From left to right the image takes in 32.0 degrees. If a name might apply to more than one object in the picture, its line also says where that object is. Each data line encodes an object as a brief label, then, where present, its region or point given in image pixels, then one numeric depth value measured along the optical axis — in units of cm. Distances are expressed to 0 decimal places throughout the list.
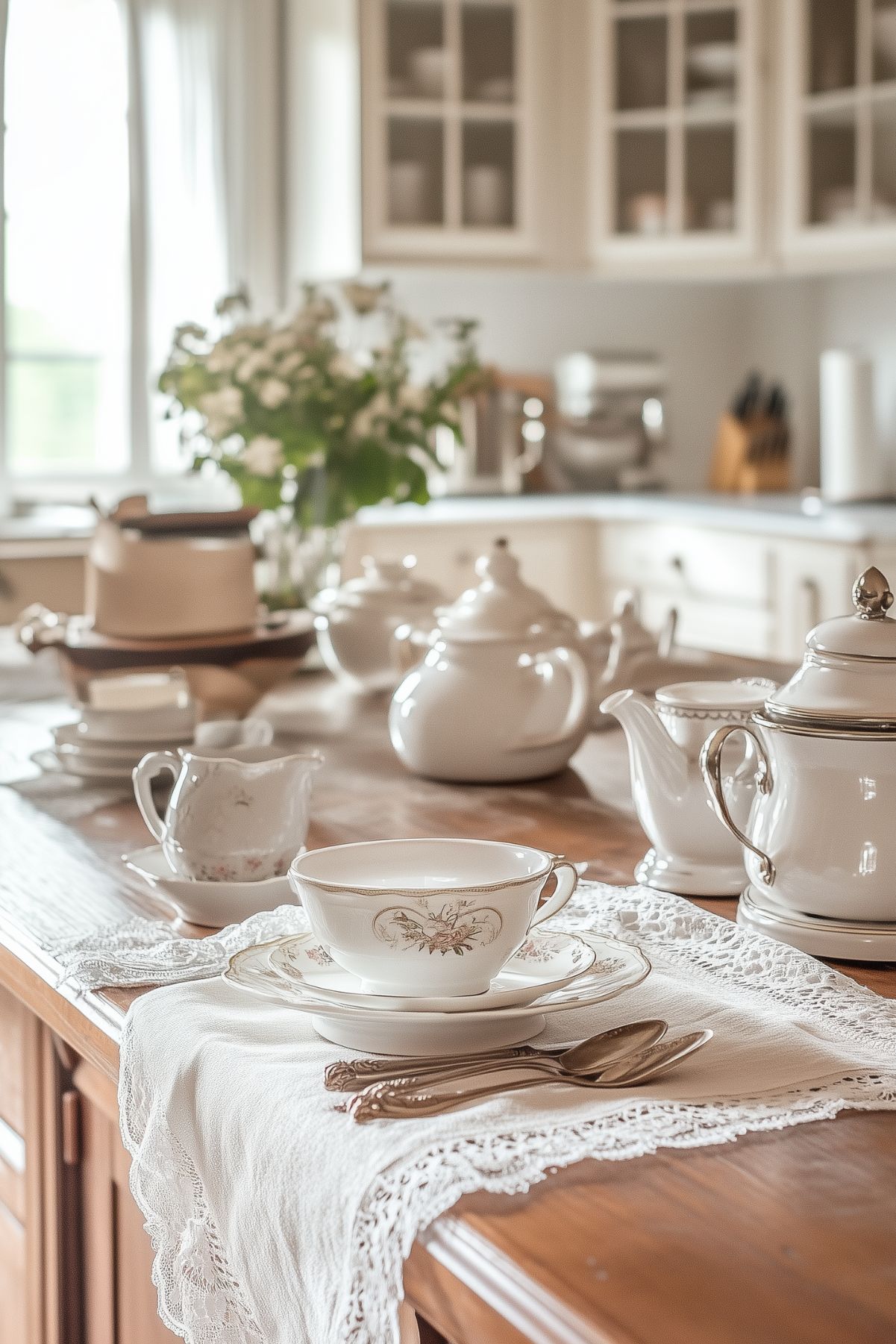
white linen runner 59
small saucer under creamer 95
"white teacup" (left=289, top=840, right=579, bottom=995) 71
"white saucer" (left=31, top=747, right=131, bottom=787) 134
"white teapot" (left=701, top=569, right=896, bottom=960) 85
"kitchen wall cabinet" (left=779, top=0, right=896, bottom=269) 373
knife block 435
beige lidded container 152
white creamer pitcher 98
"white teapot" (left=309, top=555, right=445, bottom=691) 172
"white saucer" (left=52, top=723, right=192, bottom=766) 136
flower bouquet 184
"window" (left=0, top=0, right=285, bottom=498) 405
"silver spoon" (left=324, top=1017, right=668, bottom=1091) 67
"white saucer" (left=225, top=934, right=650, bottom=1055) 70
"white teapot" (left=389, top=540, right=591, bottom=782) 131
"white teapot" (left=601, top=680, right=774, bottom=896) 100
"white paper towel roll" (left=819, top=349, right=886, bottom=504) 382
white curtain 409
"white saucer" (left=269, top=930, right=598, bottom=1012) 71
